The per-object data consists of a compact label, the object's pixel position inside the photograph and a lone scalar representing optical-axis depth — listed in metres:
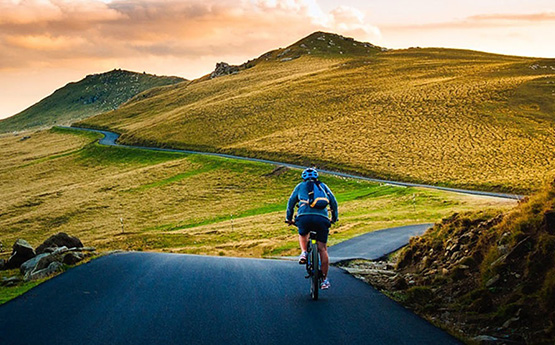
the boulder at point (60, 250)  19.63
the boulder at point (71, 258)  18.12
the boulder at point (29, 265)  18.84
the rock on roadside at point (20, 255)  21.41
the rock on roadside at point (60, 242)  23.49
